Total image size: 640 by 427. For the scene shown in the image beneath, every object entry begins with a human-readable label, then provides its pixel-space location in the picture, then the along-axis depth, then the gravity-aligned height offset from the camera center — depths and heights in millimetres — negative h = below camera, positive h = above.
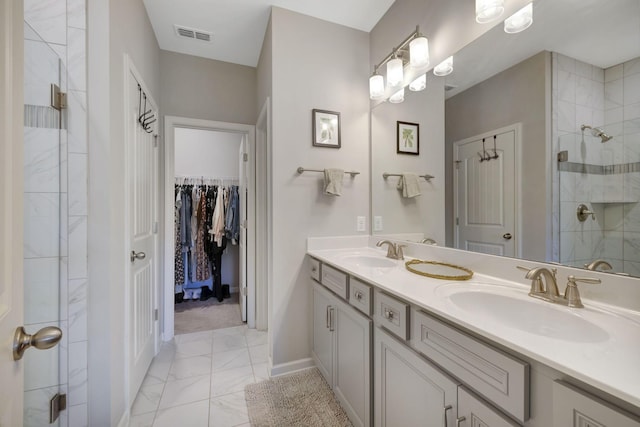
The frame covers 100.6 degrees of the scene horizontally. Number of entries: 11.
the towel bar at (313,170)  1965 +318
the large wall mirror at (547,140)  881 +301
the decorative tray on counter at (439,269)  1256 -307
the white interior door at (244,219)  2777 -72
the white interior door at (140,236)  1613 -160
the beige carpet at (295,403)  1511 -1189
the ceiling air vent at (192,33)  2164 +1512
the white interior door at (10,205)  498 +17
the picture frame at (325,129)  2027 +650
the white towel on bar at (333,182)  1966 +228
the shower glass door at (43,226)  1101 -55
